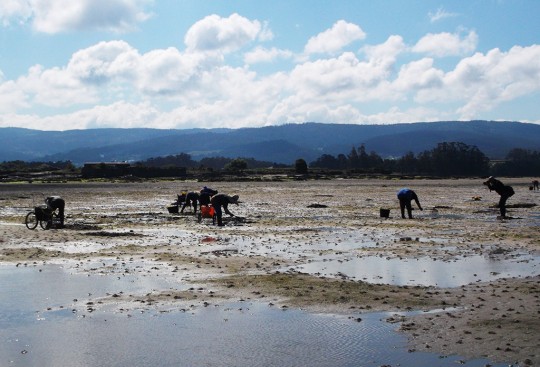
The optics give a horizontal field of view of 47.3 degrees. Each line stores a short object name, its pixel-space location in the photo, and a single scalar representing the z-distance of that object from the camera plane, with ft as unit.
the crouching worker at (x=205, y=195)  119.94
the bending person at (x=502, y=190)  117.50
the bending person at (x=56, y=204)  104.99
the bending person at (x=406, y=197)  118.94
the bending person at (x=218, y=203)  107.55
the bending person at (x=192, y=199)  133.69
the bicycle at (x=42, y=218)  103.71
